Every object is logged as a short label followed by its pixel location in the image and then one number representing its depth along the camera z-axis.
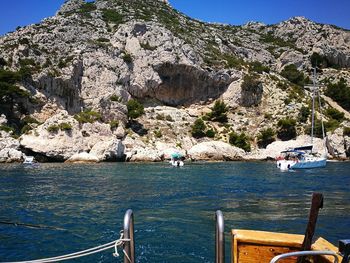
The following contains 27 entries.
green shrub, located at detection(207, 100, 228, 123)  69.88
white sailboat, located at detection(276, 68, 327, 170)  39.22
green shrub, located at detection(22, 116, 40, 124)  57.72
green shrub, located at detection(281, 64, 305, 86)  87.62
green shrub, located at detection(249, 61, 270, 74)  80.57
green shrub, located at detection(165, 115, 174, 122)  67.19
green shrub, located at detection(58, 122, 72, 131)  51.75
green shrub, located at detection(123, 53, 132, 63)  71.44
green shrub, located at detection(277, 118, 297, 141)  62.94
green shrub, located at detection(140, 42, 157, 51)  72.81
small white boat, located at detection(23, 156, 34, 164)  45.67
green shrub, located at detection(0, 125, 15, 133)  51.96
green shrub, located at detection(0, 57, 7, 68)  61.87
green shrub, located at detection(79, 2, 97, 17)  87.51
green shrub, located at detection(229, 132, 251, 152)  59.88
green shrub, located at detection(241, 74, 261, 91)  72.12
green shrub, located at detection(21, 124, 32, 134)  53.67
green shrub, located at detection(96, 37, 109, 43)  75.25
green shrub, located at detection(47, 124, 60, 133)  51.25
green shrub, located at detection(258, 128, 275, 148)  62.50
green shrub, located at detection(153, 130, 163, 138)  62.10
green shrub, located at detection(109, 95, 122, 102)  63.00
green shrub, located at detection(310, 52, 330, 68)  93.62
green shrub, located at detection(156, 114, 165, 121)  66.88
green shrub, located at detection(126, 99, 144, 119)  63.72
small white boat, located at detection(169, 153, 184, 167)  42.52
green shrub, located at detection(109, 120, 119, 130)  58.38
